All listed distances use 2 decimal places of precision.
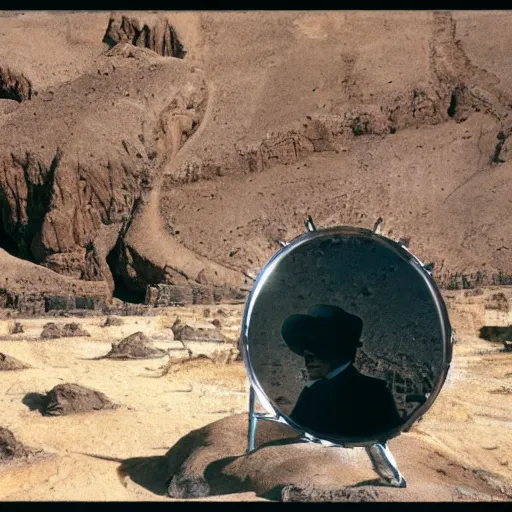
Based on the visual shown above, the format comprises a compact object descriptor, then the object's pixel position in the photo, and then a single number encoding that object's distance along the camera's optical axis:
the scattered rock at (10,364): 11.72
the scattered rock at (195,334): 15.28
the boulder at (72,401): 9.47
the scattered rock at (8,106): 30.06
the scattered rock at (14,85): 31.36
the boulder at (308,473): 6.37
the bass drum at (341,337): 6.08
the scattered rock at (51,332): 15.60
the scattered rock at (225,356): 12.73
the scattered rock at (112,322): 17.93
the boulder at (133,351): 12.93
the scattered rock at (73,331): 15.91
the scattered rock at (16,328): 16.92
